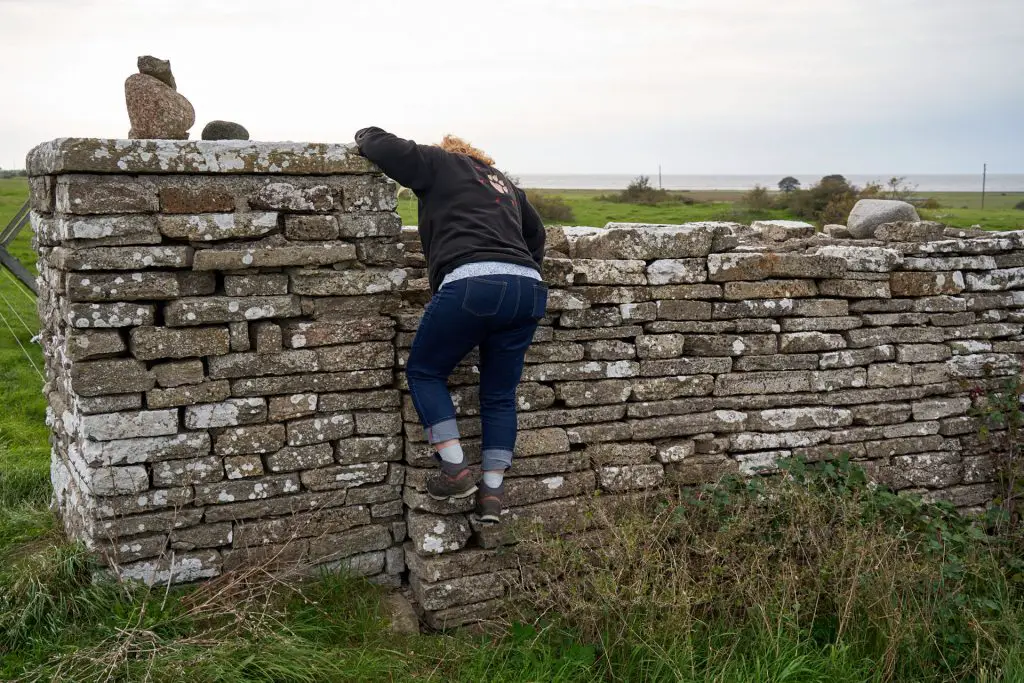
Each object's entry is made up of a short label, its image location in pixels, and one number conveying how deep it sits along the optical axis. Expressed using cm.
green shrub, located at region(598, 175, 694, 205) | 1562
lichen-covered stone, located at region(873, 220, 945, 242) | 635
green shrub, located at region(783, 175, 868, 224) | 1240
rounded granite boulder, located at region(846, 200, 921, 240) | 714
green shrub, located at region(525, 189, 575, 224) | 1080
